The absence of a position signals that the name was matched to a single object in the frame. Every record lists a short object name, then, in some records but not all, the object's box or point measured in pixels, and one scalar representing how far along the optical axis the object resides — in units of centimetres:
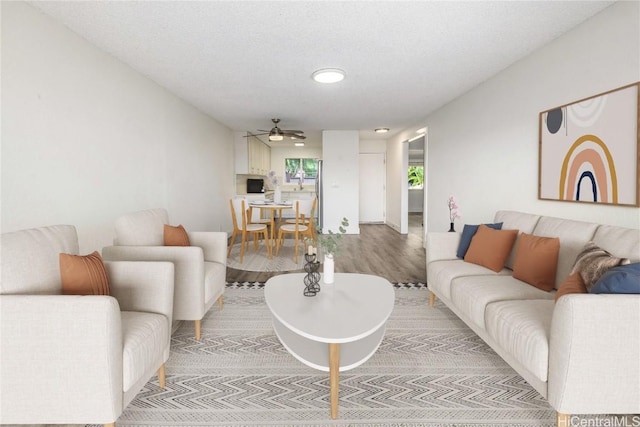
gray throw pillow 157
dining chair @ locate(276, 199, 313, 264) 487
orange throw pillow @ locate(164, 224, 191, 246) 267
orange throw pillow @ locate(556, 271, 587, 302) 160
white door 888
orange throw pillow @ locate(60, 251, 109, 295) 157
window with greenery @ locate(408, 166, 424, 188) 1205
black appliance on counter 806
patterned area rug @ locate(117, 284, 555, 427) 160
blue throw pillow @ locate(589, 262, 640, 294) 135
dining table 510
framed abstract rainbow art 200
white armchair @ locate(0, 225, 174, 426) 127
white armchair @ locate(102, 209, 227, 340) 229
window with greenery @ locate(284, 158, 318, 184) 1042
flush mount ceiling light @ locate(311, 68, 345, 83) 327
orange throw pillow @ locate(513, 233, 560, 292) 211
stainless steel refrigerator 737
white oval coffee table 156
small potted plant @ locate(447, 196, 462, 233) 395
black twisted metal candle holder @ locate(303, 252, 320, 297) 204
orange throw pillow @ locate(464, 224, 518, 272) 251
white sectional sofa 130
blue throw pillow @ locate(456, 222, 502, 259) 286
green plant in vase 213
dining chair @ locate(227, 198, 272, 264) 478
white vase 219
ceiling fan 569
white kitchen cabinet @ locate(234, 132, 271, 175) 736
